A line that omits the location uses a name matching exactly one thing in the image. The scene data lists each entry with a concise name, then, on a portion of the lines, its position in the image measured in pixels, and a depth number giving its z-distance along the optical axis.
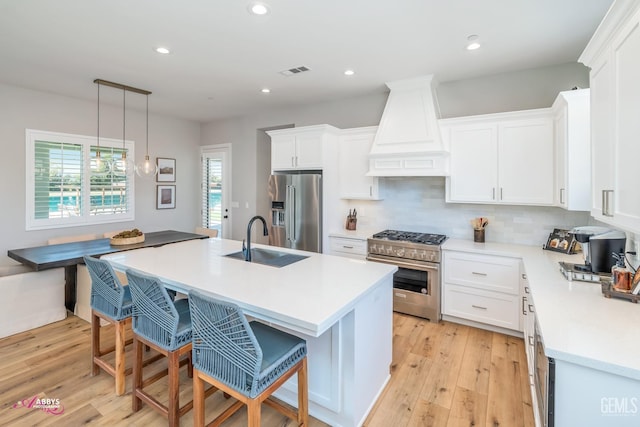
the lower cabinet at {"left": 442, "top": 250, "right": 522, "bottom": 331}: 3.08
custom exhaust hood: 3.61
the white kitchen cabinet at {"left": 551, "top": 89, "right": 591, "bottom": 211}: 2.50
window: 4.40
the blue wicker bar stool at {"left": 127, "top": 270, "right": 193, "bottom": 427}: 1.82
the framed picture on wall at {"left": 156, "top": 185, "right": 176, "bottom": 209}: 5.86
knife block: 4.48
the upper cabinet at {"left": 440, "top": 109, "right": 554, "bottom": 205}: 3.12
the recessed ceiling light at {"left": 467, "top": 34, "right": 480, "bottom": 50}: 2.73
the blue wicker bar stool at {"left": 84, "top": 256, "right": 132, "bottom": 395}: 2.19
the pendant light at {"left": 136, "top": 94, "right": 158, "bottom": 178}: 5.57
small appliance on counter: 2.08
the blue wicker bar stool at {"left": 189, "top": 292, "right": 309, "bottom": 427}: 1.46
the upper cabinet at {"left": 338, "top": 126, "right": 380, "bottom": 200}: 4.19
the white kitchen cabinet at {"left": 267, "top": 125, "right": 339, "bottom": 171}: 4.18
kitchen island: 1.61
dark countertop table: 3.02
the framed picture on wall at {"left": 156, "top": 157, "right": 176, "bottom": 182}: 5.82
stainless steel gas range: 3.44
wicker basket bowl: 3.71
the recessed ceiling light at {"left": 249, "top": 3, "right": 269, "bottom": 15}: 2.29
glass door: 6.08
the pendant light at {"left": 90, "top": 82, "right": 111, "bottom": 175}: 4.90
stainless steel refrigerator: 4.18
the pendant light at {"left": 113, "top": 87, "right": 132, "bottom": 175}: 5.13
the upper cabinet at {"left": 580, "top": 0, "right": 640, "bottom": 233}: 1.36
